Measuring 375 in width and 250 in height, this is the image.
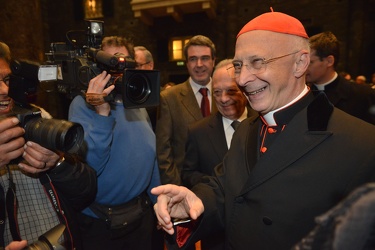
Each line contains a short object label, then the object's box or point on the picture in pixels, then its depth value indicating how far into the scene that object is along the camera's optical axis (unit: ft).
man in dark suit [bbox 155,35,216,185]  8.76
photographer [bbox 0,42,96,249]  4.01
